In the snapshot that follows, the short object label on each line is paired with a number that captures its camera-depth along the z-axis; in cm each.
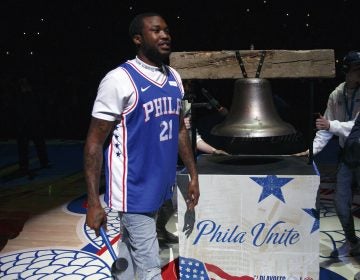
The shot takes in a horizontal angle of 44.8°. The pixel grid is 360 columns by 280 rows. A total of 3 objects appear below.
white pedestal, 260
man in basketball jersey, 202
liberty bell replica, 245
